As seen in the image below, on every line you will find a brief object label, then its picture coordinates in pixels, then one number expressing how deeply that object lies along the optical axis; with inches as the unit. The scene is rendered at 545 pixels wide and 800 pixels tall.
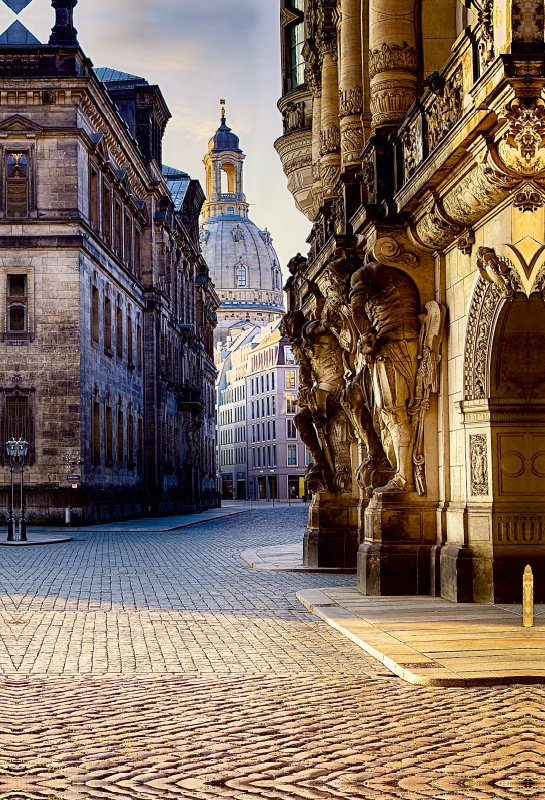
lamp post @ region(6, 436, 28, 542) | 1430.9
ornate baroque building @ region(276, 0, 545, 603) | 522.6
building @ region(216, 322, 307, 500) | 5201.8
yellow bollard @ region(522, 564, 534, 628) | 498.6
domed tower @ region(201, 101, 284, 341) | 7495.1
